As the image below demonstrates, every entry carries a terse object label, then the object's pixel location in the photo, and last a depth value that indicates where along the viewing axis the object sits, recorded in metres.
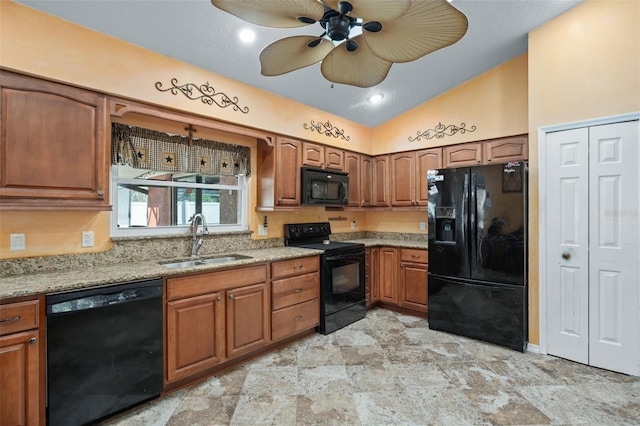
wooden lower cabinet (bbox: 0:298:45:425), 1.64
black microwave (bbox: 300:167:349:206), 3.60
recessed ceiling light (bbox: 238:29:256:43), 2.47
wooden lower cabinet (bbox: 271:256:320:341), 2.94
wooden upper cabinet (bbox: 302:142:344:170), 3.69
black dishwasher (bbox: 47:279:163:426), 1.77
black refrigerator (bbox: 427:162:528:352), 2.95
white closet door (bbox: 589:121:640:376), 2.49
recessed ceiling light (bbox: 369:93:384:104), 3.83
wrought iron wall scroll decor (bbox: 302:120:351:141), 3.81
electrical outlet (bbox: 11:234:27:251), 2.07
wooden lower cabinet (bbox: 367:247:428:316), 3.81
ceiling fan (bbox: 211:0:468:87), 1.32
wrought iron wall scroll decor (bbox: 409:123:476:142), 3.83
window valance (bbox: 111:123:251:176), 2.54
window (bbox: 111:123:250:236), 2.61
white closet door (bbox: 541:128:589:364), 2.70
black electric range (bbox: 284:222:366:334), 3.35
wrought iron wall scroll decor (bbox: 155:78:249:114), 2.62
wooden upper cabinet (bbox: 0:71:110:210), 1.86
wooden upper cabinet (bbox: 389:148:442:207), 4.07
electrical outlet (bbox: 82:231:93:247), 2.35
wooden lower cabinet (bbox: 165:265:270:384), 2.26
